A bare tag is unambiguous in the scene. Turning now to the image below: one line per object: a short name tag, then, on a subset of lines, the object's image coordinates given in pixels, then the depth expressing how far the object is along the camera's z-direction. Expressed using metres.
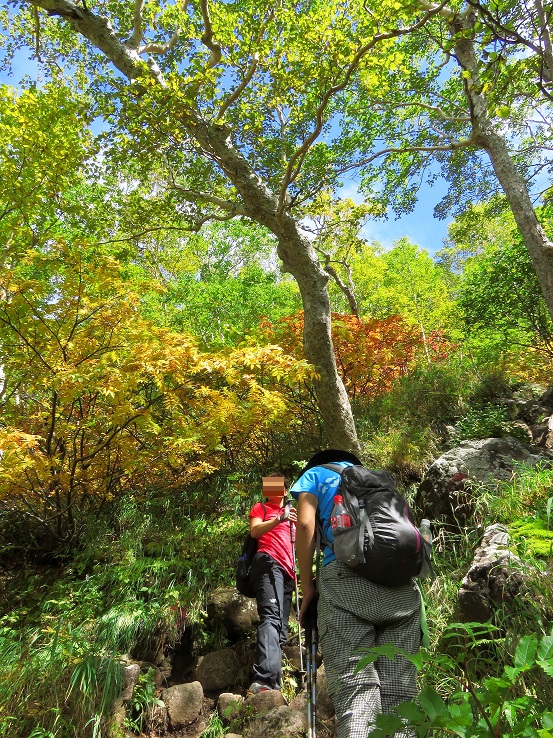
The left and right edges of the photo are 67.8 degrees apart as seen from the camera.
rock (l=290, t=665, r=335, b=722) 2.90
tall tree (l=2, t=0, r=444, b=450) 4.55
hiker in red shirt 3.04
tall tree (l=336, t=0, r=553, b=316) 6.13
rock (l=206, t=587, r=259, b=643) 3.76
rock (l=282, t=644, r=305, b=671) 3.45
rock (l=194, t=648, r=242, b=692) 3.34
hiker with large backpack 1.73
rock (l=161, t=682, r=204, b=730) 3.00
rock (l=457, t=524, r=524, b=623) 2.58
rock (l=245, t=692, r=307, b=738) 2.62
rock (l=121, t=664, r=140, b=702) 3.02
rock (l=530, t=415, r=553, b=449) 4.85
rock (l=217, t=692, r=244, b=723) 2.91
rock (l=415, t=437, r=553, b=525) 4.00
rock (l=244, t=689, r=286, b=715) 2.81
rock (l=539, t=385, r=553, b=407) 5.74
